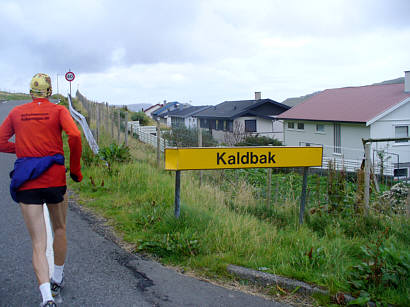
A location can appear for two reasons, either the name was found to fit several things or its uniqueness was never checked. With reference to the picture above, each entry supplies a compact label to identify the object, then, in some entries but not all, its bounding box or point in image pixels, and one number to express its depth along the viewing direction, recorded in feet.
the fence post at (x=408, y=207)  19.24
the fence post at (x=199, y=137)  31.50
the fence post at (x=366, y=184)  18.90
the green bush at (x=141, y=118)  120.64
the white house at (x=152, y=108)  335.08
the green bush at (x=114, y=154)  31.14
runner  10.72
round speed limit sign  76.82
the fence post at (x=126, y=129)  37.81
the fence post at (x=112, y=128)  45.36
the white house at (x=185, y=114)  199.12
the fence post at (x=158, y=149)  35.01
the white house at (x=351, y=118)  92.12
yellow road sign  16.31
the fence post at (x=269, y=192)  22.51
